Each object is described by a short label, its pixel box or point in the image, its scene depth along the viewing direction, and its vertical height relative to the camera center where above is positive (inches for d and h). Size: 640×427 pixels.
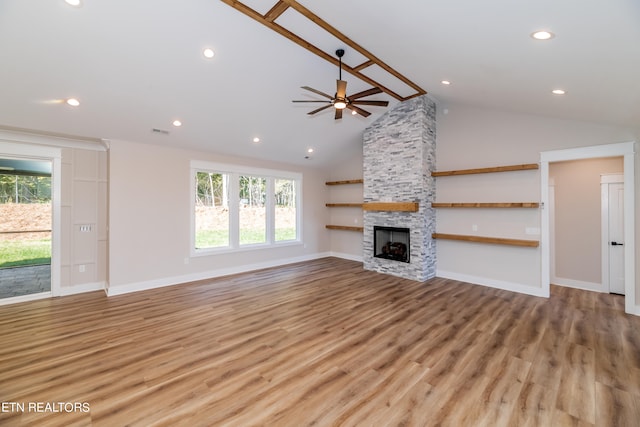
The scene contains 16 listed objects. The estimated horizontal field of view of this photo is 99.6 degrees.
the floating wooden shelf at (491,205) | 185.0 +7.3
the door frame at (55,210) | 180.7 +4.5
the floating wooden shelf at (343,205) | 302.0 +12.0
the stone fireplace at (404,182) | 222.7 +29.2
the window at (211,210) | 233.9 +5.1
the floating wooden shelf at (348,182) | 299.6 +38.8
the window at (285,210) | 293.7 +6.1
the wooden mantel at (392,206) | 221.1 +7.6
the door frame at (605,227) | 193.8 -9.4
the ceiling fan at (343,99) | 136.5 +63.8
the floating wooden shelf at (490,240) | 186.9 -18.9
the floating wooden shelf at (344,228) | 299.2 -14.3
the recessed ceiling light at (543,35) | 89.4 +60.3
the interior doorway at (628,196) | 155.4 +10.3
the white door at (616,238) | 188.5 -17.0
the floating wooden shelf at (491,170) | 187.3 +33.8
